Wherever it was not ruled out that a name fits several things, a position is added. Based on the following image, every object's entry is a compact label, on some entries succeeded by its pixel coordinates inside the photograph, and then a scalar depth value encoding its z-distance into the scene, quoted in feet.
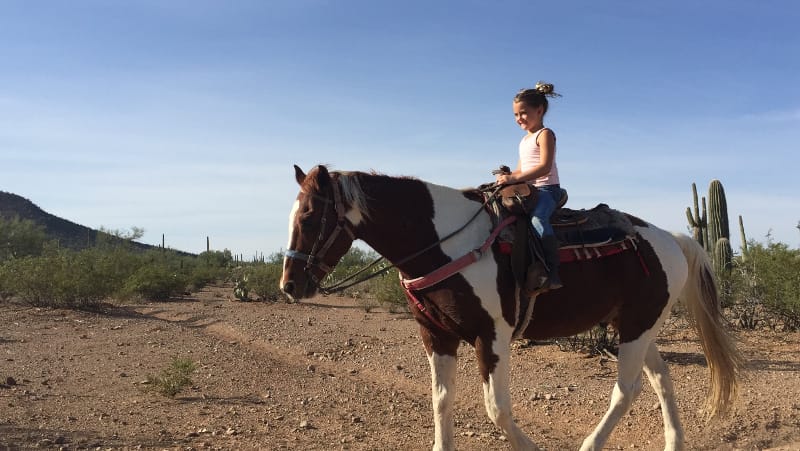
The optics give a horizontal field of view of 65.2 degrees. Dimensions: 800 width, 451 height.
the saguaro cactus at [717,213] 53.78
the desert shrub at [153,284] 65.59
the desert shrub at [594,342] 31.30
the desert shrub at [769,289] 36.14
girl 12.98
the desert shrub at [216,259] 131.87
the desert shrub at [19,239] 107.96
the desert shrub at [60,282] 56.54
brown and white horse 12.39
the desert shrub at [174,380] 23.38
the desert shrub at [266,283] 72.08
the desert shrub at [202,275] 94.50
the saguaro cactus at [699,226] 55.57
